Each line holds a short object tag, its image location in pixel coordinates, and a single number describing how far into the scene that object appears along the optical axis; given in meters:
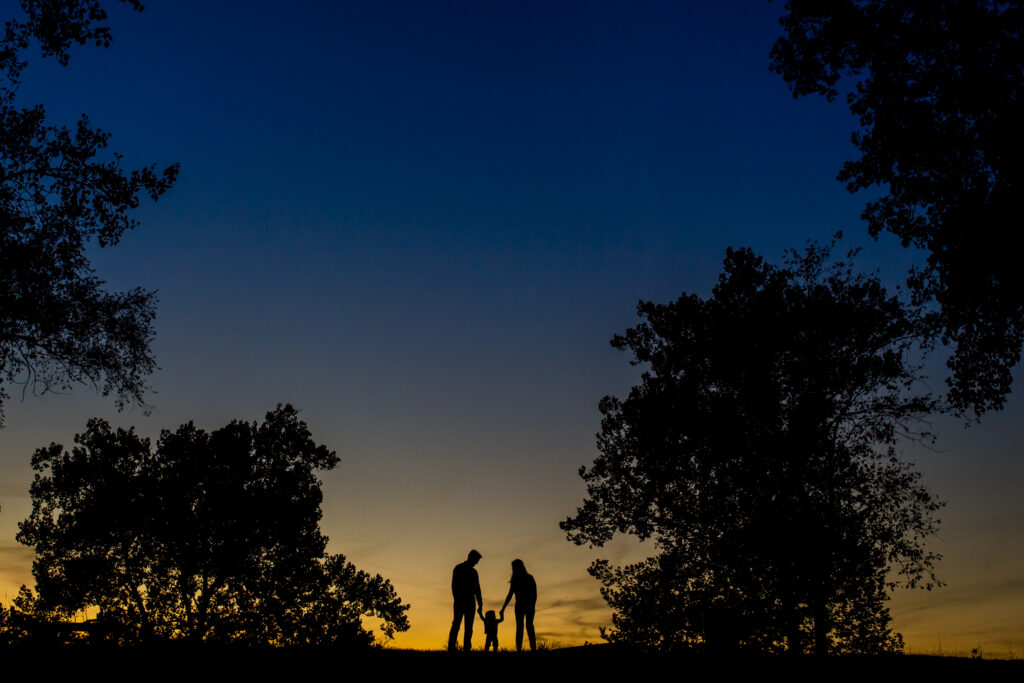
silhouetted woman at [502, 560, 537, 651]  15.84
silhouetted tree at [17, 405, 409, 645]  30.14
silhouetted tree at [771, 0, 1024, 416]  13.41
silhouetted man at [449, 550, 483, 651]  15.36
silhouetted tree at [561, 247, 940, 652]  23.36
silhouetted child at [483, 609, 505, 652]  16.70
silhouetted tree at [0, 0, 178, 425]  14.32
